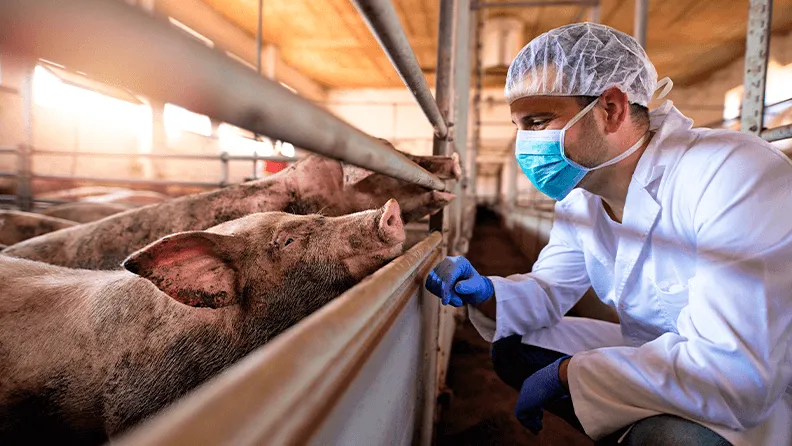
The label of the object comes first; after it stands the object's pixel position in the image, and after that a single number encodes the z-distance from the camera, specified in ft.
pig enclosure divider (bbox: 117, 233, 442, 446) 1.23
